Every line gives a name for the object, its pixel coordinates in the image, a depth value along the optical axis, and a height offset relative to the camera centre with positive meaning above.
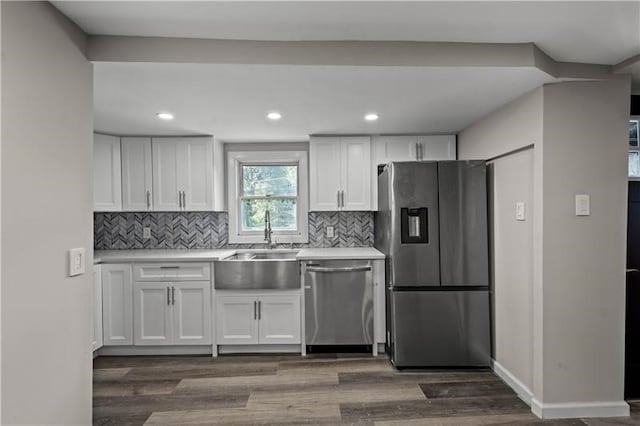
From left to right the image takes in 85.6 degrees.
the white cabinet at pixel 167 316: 3.14 -0.97
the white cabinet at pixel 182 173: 3.54 +0.38
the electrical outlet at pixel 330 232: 3.89 -0.25
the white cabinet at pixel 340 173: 3.56 +0.38
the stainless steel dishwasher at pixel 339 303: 3.14 -0.85
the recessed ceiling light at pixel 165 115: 2.72 +0.76
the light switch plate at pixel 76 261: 1.57 -0.23
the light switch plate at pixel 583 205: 2.19 +0.02
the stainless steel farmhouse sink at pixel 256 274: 3.16 -0.59
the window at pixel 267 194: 3.89 +0.18
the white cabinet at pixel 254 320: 3.16 -1.01
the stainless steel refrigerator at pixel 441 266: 2.83 -0.47
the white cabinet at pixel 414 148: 3.56 +0.63
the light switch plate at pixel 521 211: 2.41 -0.02
